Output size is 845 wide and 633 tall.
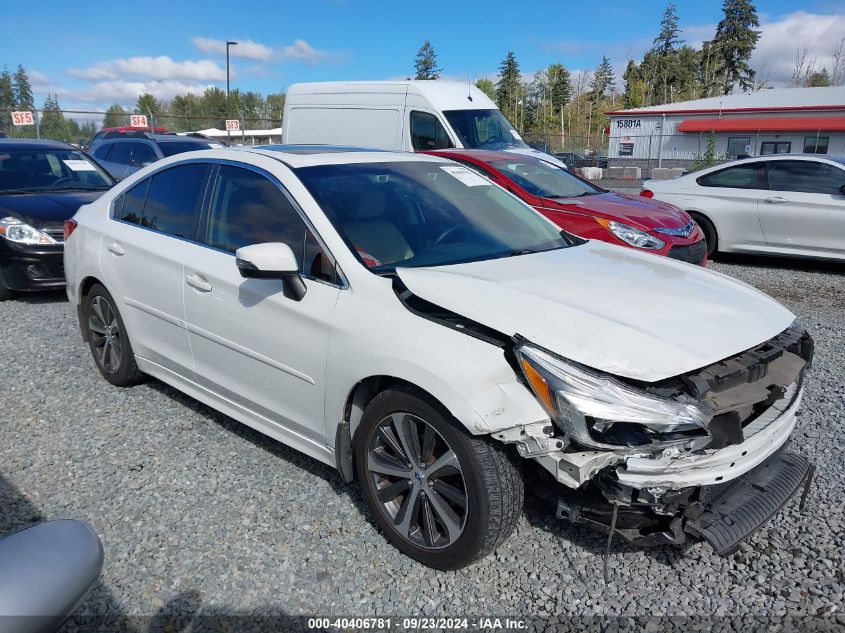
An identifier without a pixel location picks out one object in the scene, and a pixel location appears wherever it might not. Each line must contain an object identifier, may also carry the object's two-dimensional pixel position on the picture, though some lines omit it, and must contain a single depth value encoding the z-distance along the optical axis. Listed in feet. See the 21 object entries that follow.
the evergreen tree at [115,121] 107.04
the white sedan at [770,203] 28.66
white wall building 116.26
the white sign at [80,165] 27.25
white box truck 37.47
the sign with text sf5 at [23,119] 77.39
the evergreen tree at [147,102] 289.92
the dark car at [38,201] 22.68
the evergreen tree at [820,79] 177.17
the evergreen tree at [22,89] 252.01
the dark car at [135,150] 42.09
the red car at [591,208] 23.25
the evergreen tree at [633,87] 230.48
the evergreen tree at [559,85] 244.83
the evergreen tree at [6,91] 228.43
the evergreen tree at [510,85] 244.83
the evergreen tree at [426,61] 229.25
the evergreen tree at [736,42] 208.64
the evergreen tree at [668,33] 227.40
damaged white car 7.86
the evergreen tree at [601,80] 254.53
